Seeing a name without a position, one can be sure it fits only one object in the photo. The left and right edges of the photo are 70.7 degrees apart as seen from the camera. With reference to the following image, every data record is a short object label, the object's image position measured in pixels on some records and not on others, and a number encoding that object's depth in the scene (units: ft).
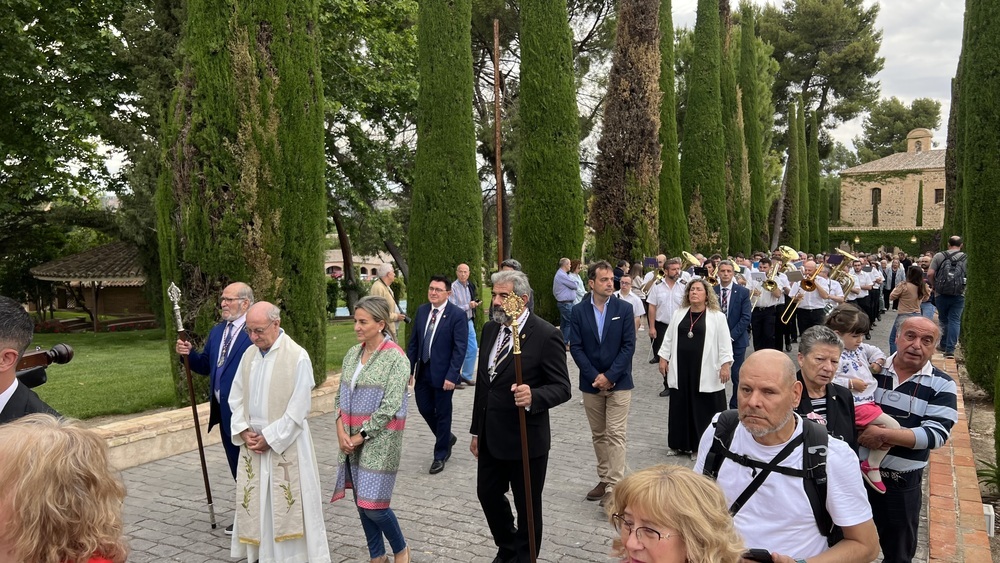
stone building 195.93
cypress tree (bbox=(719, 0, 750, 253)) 97.45
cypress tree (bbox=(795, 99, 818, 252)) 141.08
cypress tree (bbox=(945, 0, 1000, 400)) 33.32
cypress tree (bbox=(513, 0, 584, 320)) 55.77
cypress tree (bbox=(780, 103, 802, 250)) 134.62
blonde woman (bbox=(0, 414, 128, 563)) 6.23
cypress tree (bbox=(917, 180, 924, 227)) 192.85
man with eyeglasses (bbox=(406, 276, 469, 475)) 25.04
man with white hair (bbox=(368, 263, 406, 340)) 36.99
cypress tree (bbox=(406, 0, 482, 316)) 47.60
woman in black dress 24.97
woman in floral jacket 15.57
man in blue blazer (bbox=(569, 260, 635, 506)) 21.24
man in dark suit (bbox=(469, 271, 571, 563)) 15.89
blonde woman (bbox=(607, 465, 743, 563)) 6.91
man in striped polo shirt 13.16
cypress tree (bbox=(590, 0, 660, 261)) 64.08
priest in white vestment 15.69
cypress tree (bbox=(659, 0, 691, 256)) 72.23
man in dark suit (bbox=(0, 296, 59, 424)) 10.75
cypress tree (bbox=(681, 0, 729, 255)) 82.79
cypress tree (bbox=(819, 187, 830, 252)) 177.88
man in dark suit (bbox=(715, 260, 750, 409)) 31.83
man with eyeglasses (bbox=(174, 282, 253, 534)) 17.97
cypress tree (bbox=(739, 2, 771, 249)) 108.58
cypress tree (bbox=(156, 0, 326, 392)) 30.12
